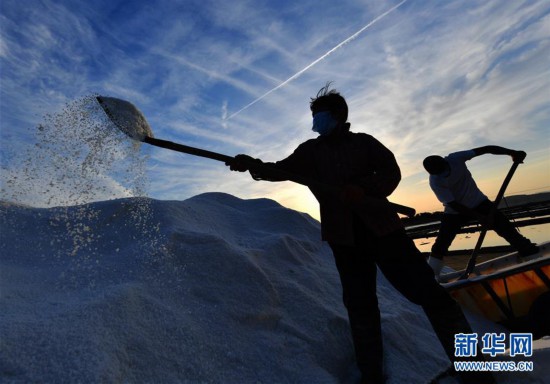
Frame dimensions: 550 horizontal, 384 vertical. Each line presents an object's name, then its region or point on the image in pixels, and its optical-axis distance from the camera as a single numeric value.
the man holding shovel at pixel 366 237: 1.87
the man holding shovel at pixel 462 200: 3.60
